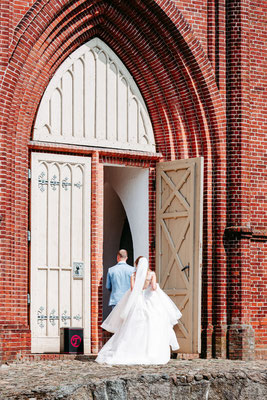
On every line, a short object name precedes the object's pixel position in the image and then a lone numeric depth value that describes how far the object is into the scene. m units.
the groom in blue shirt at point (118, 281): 16.12
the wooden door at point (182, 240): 16.59
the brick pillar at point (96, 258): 16.50
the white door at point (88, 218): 16.08
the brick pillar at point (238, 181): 17.14
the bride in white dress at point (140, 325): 14.78
